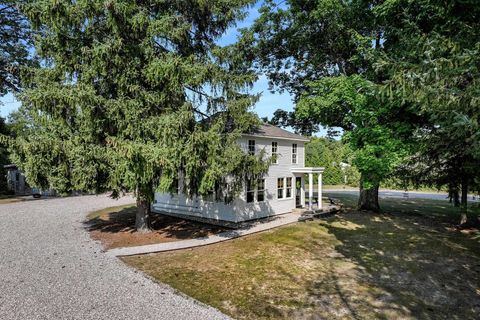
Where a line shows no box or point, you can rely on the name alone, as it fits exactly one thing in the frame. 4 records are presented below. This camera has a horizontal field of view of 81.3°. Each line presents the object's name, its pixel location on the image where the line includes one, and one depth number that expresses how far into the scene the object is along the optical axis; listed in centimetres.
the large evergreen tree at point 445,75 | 522
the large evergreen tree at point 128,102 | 961
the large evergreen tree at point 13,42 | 2472
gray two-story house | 1588
